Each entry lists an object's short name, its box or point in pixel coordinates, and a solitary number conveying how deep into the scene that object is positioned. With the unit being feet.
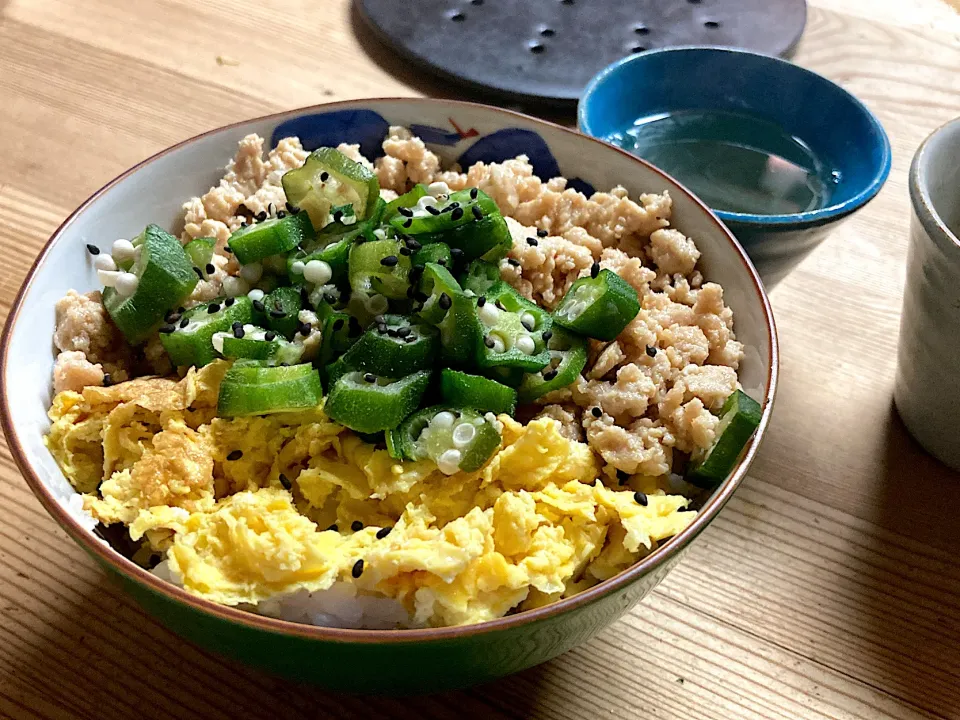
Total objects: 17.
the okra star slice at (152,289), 0.71
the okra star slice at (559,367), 0.69
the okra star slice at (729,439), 0.62
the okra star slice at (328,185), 0.76
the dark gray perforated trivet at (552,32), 1.17
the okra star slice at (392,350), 0.67
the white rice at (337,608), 0.58
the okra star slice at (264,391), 0.64
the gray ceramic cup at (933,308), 0.74
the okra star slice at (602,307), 0.69
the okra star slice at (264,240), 0.73
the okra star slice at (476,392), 0.66
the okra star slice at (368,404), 0.64
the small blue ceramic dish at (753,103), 0.98
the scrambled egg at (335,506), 0.57
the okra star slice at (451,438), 0.63
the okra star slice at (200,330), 0.69
